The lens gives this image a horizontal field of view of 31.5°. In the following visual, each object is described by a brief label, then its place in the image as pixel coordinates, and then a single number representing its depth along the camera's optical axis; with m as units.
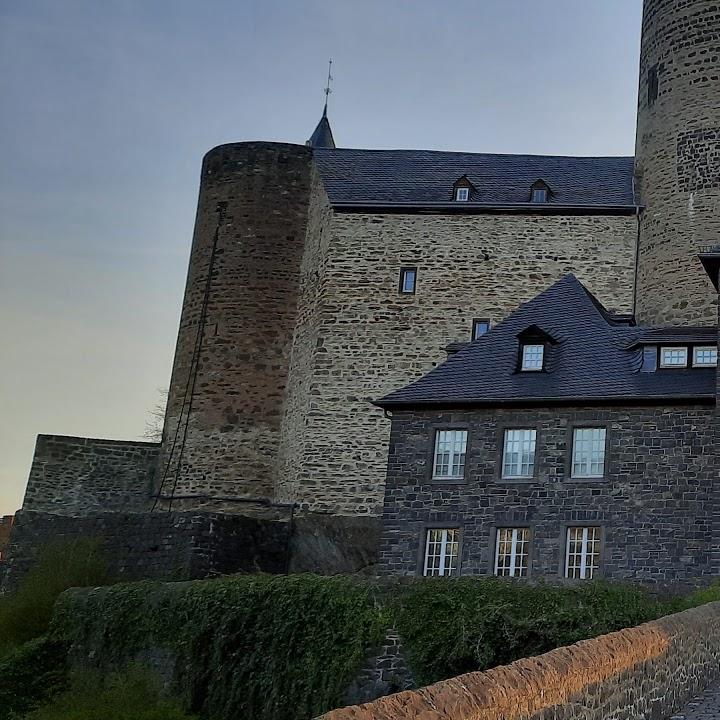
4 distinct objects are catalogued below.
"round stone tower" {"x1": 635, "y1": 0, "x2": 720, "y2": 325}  27.41
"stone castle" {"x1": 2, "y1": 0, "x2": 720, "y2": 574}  27.86
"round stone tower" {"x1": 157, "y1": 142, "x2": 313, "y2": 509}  30.84
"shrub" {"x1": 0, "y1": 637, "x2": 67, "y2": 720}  20.61
